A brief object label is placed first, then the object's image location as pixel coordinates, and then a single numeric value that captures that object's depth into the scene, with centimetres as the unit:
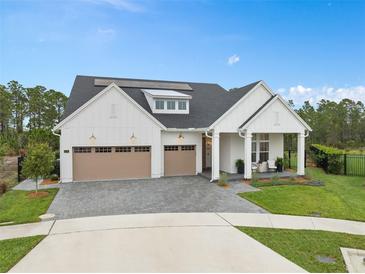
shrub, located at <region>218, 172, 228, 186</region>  1395
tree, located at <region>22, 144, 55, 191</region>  1187
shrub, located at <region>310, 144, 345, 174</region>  1773
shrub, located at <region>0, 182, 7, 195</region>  1288
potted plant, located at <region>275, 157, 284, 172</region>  1745
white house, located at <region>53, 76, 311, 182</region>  1512
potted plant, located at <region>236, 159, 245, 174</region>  1683
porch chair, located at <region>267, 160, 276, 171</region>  1747
